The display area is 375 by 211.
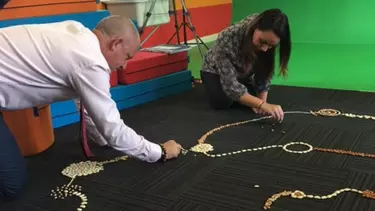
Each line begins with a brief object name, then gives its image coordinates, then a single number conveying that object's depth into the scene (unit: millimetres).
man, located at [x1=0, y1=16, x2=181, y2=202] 1453
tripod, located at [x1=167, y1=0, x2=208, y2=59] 4359
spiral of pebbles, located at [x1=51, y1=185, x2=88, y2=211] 1700
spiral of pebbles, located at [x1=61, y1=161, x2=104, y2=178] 1909
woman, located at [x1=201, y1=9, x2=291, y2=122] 2283
